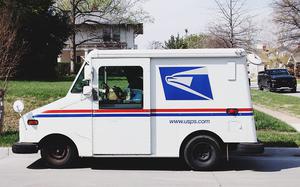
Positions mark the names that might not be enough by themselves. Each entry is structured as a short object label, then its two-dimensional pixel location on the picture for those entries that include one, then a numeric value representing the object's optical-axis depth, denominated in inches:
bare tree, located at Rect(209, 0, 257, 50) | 1273.0
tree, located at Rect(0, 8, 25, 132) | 733.3
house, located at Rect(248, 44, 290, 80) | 3727.9
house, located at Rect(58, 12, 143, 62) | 2336.4
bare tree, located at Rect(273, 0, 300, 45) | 2069.4
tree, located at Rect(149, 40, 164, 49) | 2539.1
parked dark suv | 1343.5
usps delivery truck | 350.0
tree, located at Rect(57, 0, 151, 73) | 2135.1
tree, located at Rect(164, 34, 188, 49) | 2148.1
